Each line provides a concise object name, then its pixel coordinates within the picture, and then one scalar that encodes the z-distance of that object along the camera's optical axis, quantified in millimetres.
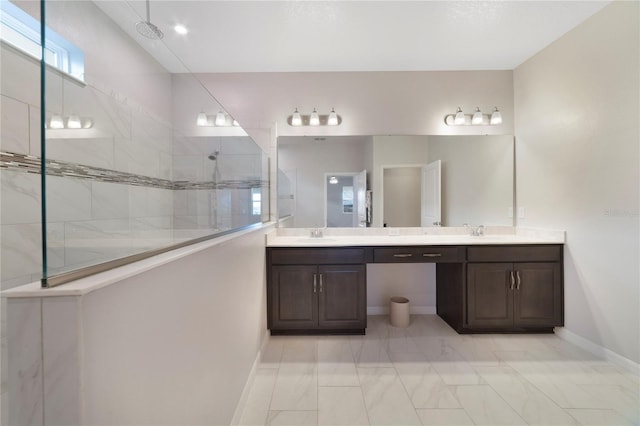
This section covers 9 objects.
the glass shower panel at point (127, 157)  771
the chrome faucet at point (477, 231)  2828
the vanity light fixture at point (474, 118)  2807
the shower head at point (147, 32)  1918
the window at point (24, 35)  1262
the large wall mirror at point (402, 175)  2846
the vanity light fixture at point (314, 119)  2799
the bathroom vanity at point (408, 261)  2387
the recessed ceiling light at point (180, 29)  2121
